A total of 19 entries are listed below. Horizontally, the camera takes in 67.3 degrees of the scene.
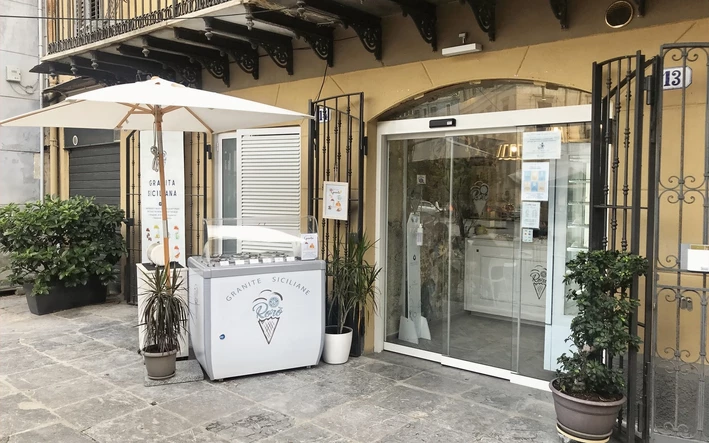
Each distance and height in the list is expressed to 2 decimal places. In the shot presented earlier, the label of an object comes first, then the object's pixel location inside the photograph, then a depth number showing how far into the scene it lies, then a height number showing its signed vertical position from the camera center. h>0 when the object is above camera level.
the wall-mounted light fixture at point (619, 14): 4.03 +1.42
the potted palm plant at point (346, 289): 5.30 -0.92
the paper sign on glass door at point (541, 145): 4.63 +0.48
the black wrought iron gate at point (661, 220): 3.43 -0.15
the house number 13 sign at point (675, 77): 3.75 +0.86
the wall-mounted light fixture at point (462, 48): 4.73 +1.35
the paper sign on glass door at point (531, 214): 4.82 -0.14
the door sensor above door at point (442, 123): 5.15 +0.74
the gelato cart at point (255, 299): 4.73 -0.93
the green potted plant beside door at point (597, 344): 3.38 -0.93
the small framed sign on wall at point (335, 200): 5.59 -0.02
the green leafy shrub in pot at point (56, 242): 7.27 -0.64
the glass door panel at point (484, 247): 5.14 -0.49
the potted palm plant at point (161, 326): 4.78 -1.17
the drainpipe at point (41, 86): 9.43 +2.00
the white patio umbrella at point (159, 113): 4.17 +0.78
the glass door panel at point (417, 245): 5.61 -0.51
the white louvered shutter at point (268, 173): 6.44 +0.32
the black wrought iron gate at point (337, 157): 5.61 +0.45
